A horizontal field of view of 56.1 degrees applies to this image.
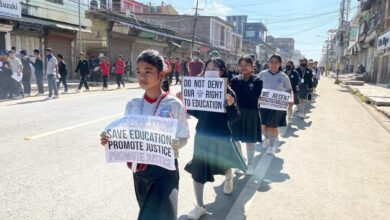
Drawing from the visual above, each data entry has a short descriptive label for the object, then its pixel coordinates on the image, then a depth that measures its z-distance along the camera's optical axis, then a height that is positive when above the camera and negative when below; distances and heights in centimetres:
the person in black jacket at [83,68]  1738 -39
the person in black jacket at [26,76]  1534 -74
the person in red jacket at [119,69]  1970 -44
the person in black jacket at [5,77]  1409 -74
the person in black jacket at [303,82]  1141 -50
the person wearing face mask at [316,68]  1739 -8
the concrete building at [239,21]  10281 +1214
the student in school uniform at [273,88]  670 -43
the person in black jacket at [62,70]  1592 -47
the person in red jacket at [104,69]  1883 -44
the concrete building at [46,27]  1881 +179
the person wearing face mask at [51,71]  1387 -45
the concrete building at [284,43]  14615 +929
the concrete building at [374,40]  2828 +254
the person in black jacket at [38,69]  1518 -45
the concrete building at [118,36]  2712 +208
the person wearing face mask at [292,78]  999 -34
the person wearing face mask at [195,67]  1056 -11
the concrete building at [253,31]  10281 +935
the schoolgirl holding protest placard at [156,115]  256 -53
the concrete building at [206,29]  5100 +528
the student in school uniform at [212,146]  390 -89
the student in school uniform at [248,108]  514 -63
